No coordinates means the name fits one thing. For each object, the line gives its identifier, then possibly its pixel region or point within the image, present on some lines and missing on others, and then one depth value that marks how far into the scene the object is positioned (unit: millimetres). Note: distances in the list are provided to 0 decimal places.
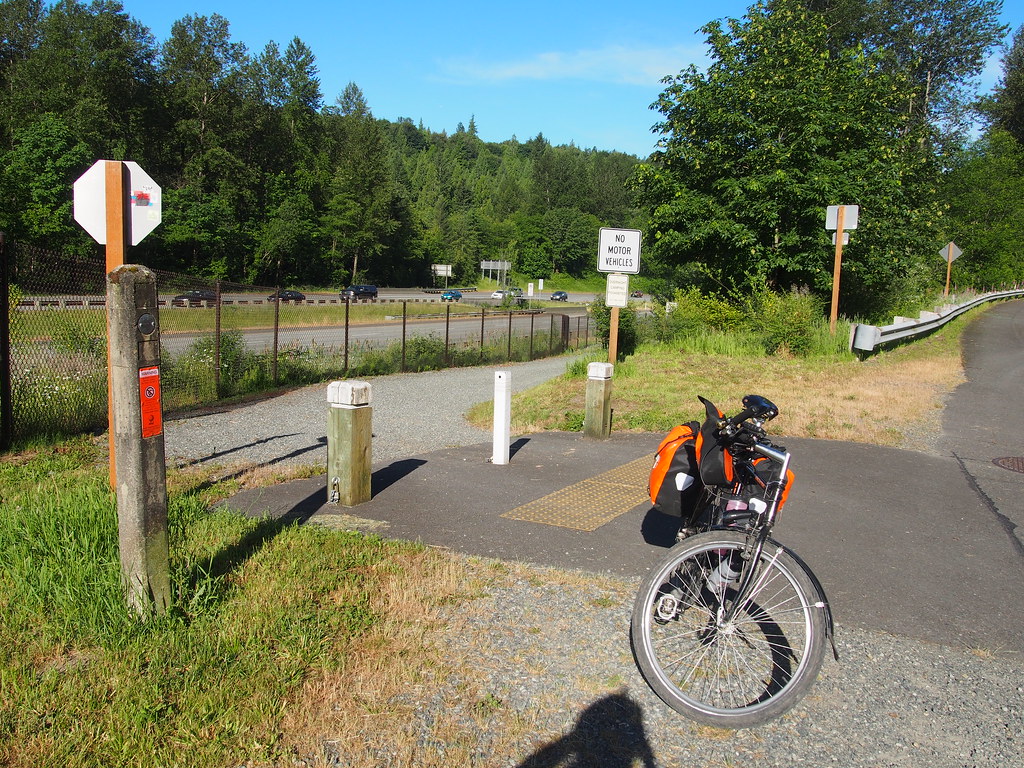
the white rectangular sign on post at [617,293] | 11289
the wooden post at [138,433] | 3768
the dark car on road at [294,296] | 54616
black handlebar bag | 3713
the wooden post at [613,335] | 11602
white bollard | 8570
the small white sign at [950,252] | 29547
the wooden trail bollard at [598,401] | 10023
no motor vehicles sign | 11117
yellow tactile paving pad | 6406
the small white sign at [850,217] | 16922
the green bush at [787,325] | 17281
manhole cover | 8562
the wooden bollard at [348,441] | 6500
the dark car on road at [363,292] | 68350
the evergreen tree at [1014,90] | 64000
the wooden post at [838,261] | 17172
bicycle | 3371
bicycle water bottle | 3627
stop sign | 5934
